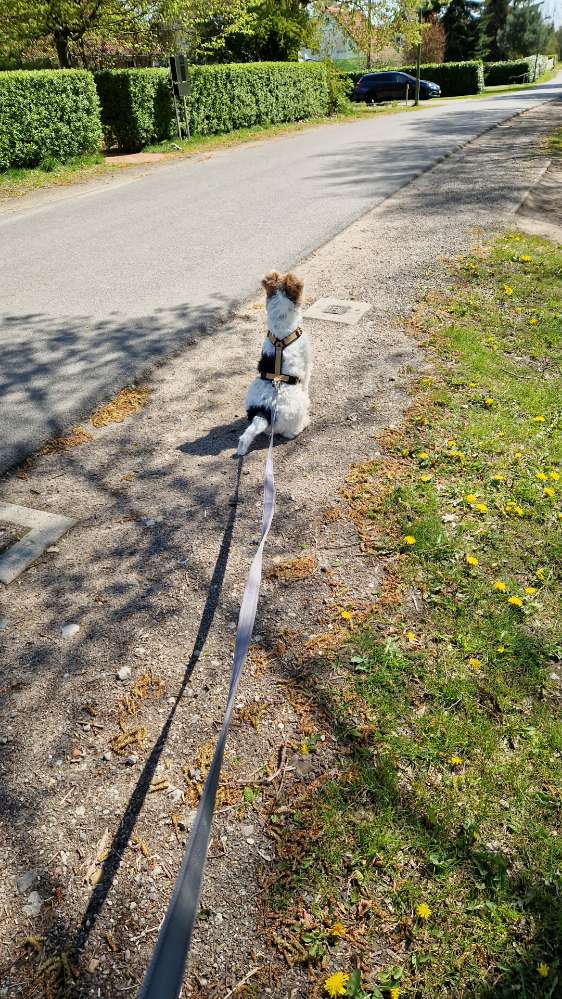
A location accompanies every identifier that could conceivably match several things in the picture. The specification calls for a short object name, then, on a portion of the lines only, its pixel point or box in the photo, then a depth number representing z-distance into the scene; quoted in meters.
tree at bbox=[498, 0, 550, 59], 58.66
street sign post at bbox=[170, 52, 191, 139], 17.25
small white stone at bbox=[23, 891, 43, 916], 1.92
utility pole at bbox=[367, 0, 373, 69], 31.89
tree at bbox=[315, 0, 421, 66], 31.88
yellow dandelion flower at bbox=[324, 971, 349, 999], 1.74
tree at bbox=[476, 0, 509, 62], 58.00
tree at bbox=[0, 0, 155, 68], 17.72
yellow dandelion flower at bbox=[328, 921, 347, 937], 1.86
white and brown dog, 3.81
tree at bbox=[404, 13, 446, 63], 48.56
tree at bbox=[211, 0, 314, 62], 25.30
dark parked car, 34.50
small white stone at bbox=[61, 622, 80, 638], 2.90
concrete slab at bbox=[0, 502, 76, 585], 3.29
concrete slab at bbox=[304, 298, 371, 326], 6.28
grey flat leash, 1.16
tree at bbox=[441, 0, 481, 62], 52.09
